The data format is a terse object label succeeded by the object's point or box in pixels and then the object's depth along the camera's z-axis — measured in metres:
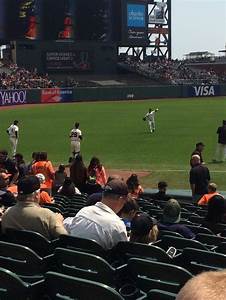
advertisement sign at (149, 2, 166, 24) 93.00
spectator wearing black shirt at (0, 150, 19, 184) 13.84
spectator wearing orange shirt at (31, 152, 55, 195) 12.84
